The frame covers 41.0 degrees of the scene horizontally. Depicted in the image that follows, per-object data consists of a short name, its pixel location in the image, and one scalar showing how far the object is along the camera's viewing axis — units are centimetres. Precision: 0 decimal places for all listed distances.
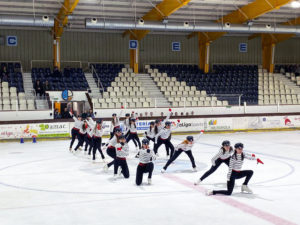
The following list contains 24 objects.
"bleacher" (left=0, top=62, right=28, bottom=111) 2561
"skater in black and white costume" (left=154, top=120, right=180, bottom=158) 1516
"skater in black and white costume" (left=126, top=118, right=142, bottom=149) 1790
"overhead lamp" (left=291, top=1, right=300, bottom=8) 2256
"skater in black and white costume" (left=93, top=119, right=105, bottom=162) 1519
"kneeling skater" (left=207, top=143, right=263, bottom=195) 954
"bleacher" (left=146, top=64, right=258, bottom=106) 3319
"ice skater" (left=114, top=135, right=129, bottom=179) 1151
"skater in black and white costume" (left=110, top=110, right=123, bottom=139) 1828
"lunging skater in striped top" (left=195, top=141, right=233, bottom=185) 1021
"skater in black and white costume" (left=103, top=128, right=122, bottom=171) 1259
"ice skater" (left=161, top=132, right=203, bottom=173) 1265
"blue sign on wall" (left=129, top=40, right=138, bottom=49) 3431
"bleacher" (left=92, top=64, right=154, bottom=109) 2836
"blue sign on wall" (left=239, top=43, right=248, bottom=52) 4019
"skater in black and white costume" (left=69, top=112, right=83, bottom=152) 1741
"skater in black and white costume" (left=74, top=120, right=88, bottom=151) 1700
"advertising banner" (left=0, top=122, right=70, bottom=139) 2292
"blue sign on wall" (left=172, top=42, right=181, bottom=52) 3781
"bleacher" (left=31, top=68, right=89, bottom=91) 2930
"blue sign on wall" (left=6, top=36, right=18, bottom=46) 3266
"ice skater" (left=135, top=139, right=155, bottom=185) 1090
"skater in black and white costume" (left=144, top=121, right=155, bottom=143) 1625
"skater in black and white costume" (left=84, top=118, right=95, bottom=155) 1606
